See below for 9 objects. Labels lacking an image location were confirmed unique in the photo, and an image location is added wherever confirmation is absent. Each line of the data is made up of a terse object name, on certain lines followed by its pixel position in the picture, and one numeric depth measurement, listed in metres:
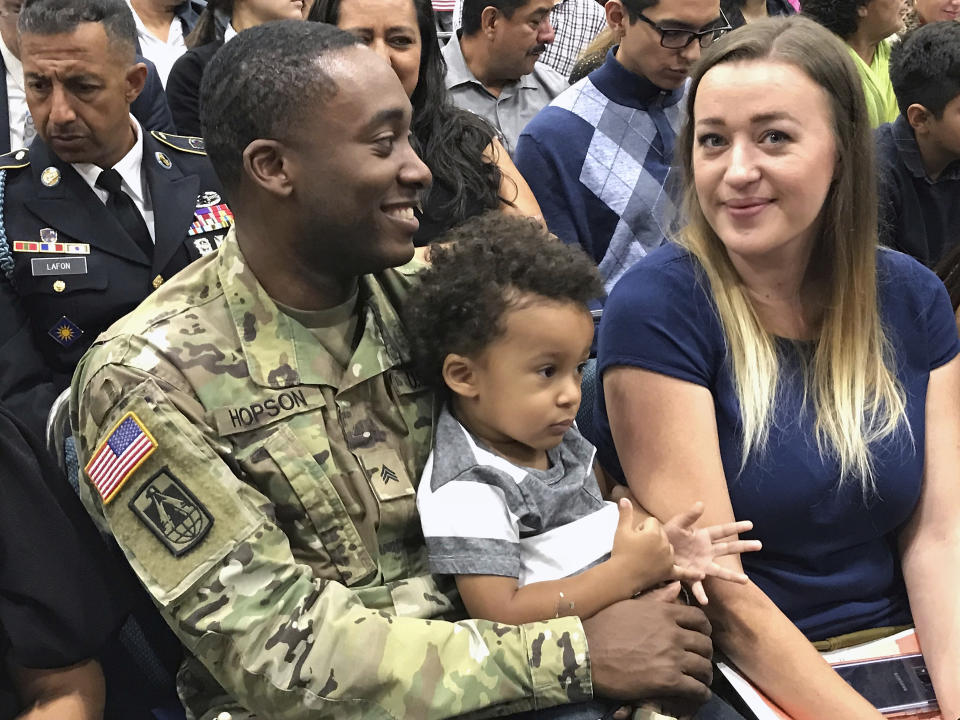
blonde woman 1.79
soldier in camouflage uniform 1.48
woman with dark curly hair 2.68
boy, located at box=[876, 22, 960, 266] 3.35
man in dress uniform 2.67
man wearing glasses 2.97
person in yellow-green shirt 4.32
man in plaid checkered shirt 4.81
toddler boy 1.62
